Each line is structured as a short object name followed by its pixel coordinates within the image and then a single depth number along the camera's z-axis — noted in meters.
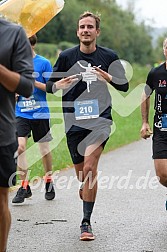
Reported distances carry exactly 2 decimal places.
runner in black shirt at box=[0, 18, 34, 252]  7.11
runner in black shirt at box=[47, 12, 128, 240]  10.50
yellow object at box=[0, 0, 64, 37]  10.48
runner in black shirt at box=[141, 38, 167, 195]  10.91
